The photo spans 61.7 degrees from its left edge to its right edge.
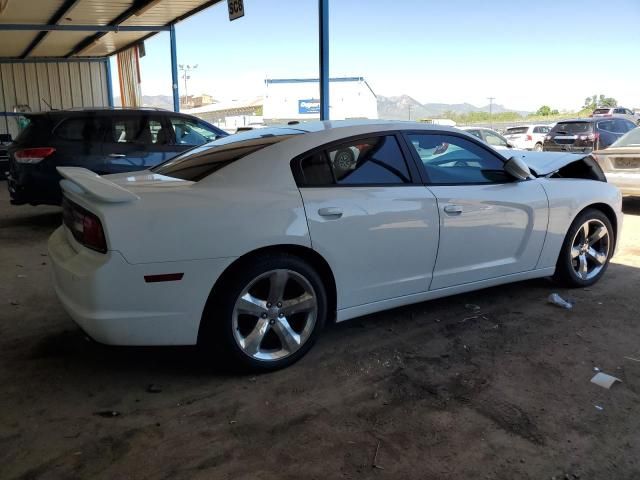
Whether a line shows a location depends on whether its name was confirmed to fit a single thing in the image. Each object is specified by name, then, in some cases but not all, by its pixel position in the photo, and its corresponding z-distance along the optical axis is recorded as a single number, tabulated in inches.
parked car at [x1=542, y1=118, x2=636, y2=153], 588.7
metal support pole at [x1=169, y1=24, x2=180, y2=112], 558.6
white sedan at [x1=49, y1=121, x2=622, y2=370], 107.4
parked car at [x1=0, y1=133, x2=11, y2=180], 526.6
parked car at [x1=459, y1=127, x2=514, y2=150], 600.9
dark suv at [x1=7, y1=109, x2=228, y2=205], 272.1
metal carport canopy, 447.2
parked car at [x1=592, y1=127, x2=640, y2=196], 322.7
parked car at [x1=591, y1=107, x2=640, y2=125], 1279.5
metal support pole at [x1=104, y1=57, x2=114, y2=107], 844.0
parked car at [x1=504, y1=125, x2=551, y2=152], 896.9
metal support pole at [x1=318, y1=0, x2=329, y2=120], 302.2
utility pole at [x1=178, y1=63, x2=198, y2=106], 3568.4
